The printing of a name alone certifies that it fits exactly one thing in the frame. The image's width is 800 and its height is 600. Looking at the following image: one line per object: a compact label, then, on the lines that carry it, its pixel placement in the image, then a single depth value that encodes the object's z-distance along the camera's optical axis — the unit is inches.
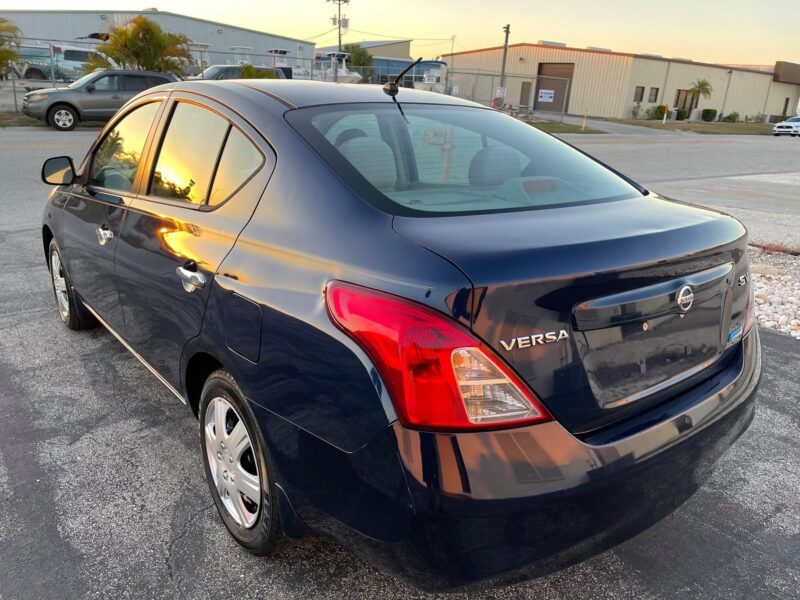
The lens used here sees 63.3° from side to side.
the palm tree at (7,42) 769.4
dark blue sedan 62.9
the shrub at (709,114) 2255.2
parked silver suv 679.7
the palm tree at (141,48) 832.9
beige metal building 2027.6
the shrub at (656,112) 2069.4
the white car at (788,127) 1674.5
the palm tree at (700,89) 2235.5
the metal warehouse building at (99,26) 1769.2
